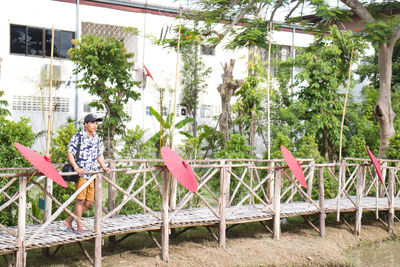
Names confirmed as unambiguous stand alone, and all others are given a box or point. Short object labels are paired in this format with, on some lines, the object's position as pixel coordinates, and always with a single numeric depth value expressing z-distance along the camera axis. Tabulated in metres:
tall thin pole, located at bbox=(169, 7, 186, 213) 6.99
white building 13.16
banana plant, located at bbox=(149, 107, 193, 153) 11.40
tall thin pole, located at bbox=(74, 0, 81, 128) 13.48
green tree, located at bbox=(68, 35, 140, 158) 10.42
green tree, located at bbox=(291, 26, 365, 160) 12.64
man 5.60
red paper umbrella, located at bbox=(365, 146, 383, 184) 8.09
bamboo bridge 5.38
